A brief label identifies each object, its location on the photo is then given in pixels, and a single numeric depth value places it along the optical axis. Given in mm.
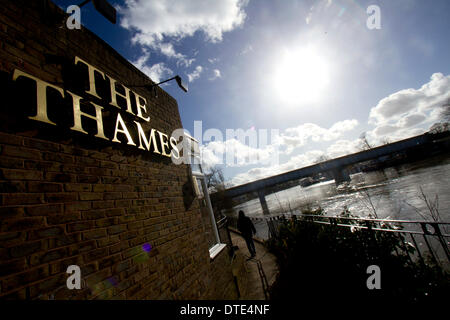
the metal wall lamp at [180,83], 4046
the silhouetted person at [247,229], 6973
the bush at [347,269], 2461
